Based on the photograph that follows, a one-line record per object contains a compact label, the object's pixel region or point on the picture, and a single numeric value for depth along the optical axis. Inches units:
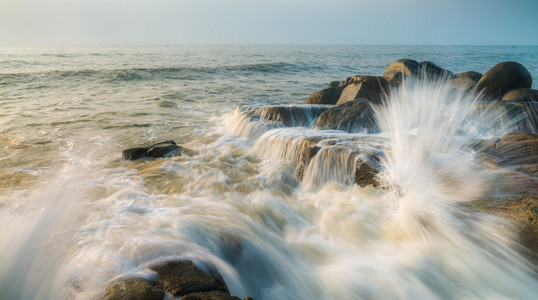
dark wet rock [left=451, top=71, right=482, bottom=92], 419.4
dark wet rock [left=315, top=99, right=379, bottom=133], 251.0
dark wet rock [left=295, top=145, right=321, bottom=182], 195.0
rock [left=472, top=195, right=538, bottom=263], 101.7
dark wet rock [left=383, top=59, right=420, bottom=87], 425.7
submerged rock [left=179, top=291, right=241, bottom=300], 74.3
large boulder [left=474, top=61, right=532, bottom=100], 359.3
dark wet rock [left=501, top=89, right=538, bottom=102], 303.5
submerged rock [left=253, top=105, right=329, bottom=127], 286.7
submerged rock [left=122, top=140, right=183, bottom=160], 236.8
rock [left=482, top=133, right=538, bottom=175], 149.1
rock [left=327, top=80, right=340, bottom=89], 501.5
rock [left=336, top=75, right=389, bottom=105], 322.3
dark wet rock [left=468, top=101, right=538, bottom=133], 245.9
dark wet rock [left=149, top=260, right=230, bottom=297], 81.3
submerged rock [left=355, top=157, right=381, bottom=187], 168.7
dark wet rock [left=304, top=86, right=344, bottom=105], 372.2
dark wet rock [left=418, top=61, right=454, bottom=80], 503.2
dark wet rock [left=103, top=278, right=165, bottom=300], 76.7
